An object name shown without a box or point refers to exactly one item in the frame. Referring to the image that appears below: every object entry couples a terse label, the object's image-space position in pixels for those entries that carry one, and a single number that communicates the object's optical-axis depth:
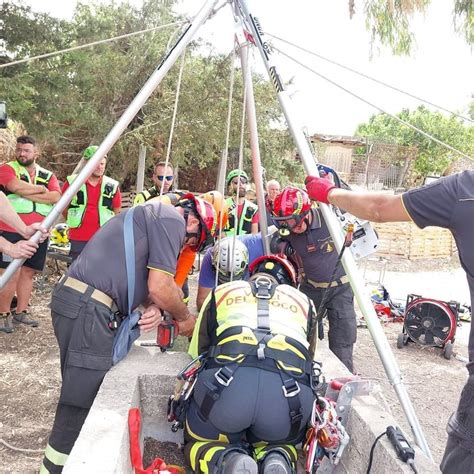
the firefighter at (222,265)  3.86
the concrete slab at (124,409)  2.07
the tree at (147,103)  10.02
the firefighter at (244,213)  6.98
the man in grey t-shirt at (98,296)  2.88
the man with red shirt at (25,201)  5.73
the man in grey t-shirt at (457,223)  2.15
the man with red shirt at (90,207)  6.07
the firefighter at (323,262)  4.80
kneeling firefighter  2.37
